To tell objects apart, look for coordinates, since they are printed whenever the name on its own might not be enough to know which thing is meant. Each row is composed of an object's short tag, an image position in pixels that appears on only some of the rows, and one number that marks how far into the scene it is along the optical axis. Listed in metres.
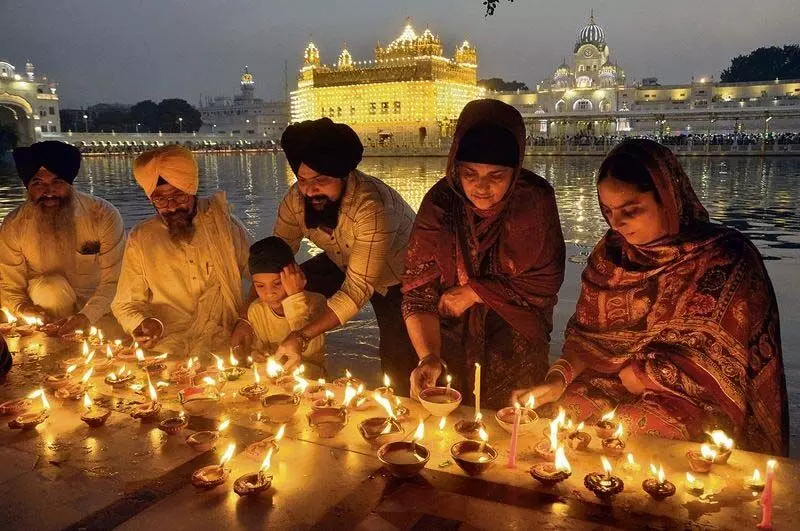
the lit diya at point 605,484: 1.77
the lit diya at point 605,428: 2.11
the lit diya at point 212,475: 1.88
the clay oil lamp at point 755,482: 1.80
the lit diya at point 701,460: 1.88
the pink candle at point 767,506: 1.63
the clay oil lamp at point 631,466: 1.93
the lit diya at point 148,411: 2.36
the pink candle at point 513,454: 1.97
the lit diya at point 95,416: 2.32
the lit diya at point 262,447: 2.06
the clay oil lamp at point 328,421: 2.19
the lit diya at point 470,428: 2.17
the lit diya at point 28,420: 2.31
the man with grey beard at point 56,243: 4.33
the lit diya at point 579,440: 2.04
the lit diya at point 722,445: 1.93
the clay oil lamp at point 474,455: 1.90
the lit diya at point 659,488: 1.76
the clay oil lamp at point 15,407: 2.46
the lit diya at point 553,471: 1.84
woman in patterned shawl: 2.33
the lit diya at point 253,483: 1.83
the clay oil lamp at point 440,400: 2.29
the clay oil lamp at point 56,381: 2.66
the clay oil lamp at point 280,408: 2.29
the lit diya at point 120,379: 2.71
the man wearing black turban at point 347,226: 3.54
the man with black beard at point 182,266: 3.63
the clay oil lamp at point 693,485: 1.81
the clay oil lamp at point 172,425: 2.25
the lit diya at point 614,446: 1.99
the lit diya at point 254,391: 2.54
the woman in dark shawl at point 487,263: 2.87
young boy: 3.49
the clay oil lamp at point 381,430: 2.14
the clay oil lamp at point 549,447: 2.01
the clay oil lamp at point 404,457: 1.88
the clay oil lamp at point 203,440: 2.16
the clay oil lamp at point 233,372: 2.79
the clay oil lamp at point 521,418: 2.15
